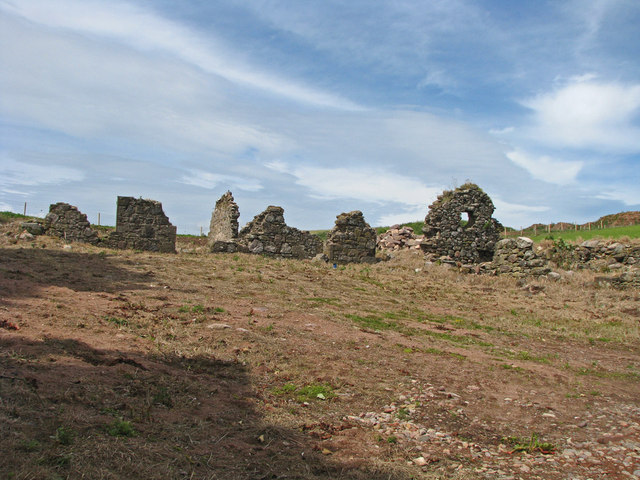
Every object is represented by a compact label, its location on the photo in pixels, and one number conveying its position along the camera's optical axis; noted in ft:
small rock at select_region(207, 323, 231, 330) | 25.51
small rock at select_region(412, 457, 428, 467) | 14.29
